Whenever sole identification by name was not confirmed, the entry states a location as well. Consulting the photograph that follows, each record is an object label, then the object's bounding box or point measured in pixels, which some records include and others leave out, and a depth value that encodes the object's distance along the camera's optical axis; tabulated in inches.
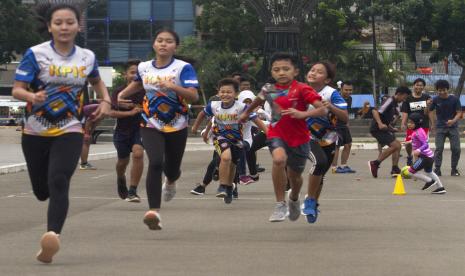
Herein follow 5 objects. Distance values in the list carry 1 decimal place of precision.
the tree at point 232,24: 2463.1
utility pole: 2231.8
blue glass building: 3489.2
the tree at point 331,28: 2399.1
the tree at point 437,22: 2165.4
